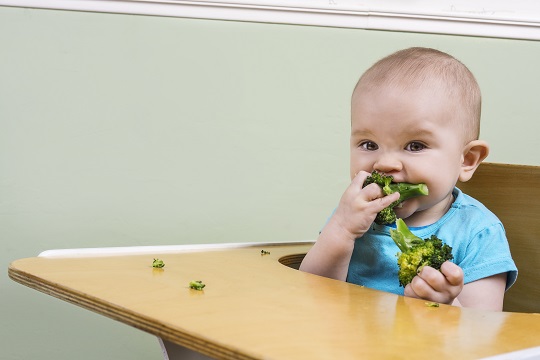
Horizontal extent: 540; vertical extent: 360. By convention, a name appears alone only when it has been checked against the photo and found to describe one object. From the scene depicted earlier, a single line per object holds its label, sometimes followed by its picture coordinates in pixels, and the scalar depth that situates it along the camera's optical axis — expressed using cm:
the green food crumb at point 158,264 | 101
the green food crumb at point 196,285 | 92
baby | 107
